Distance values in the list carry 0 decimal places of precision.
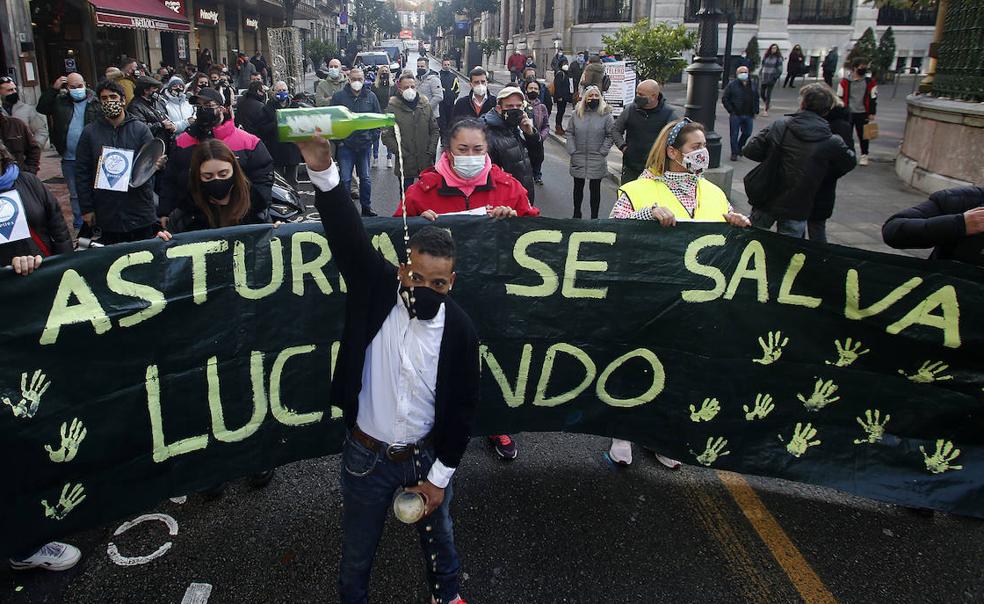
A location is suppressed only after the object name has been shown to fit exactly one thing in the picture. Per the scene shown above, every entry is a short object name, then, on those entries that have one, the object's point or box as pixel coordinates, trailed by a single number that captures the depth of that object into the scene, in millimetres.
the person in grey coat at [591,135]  8438
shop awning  18391
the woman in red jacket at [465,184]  4250
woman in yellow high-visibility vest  3902
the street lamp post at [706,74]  9664
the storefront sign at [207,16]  32625
